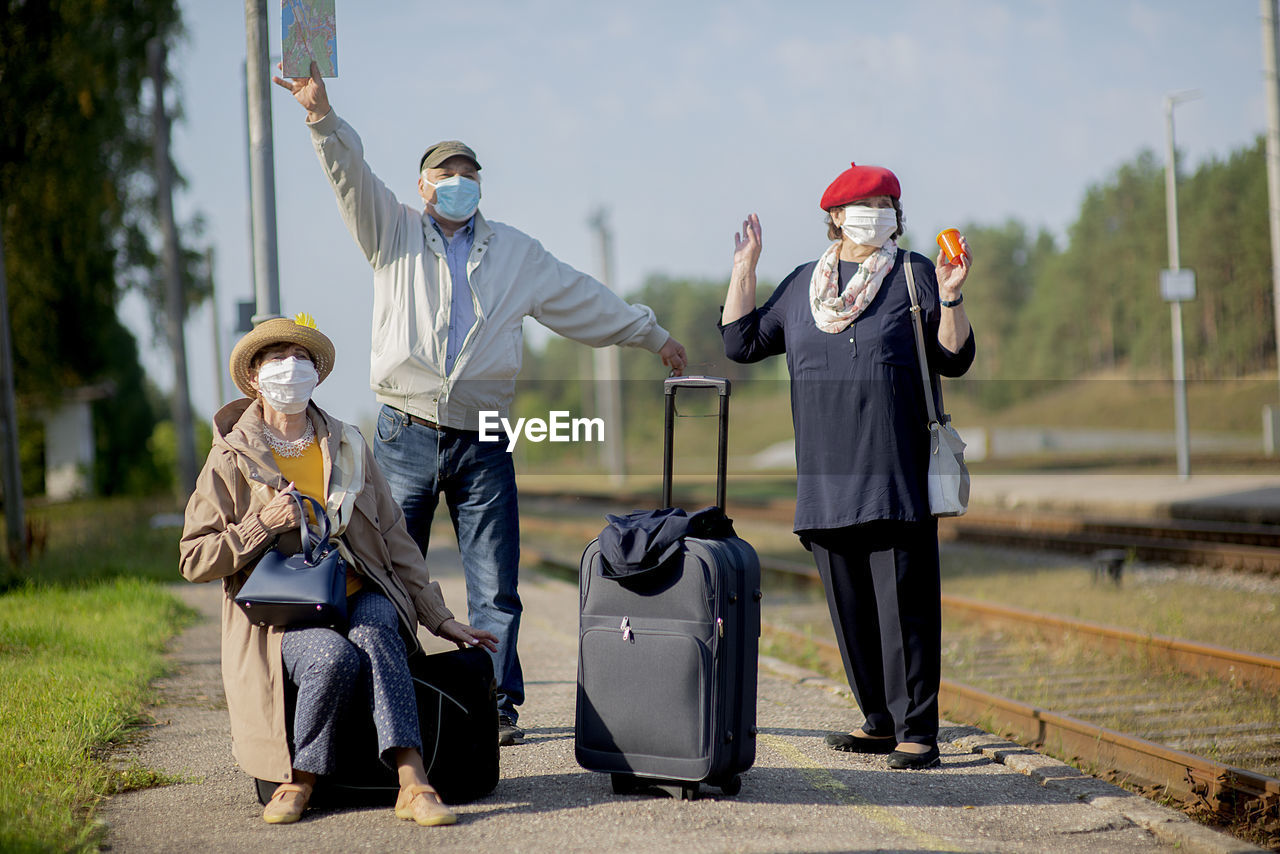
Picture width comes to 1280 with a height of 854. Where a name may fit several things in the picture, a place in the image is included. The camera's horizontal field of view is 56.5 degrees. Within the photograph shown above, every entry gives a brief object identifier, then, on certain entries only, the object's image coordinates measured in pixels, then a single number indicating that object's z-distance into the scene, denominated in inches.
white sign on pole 876.6
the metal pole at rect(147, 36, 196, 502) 836.0
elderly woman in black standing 188.9
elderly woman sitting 159.9
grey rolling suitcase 164.7
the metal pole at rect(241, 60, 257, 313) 326.6
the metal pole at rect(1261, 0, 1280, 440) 580.0
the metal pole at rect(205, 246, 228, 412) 1503.4
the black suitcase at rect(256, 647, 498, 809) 167.8
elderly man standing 202.5
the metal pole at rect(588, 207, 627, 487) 1430.9
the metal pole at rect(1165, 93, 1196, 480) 900.0
